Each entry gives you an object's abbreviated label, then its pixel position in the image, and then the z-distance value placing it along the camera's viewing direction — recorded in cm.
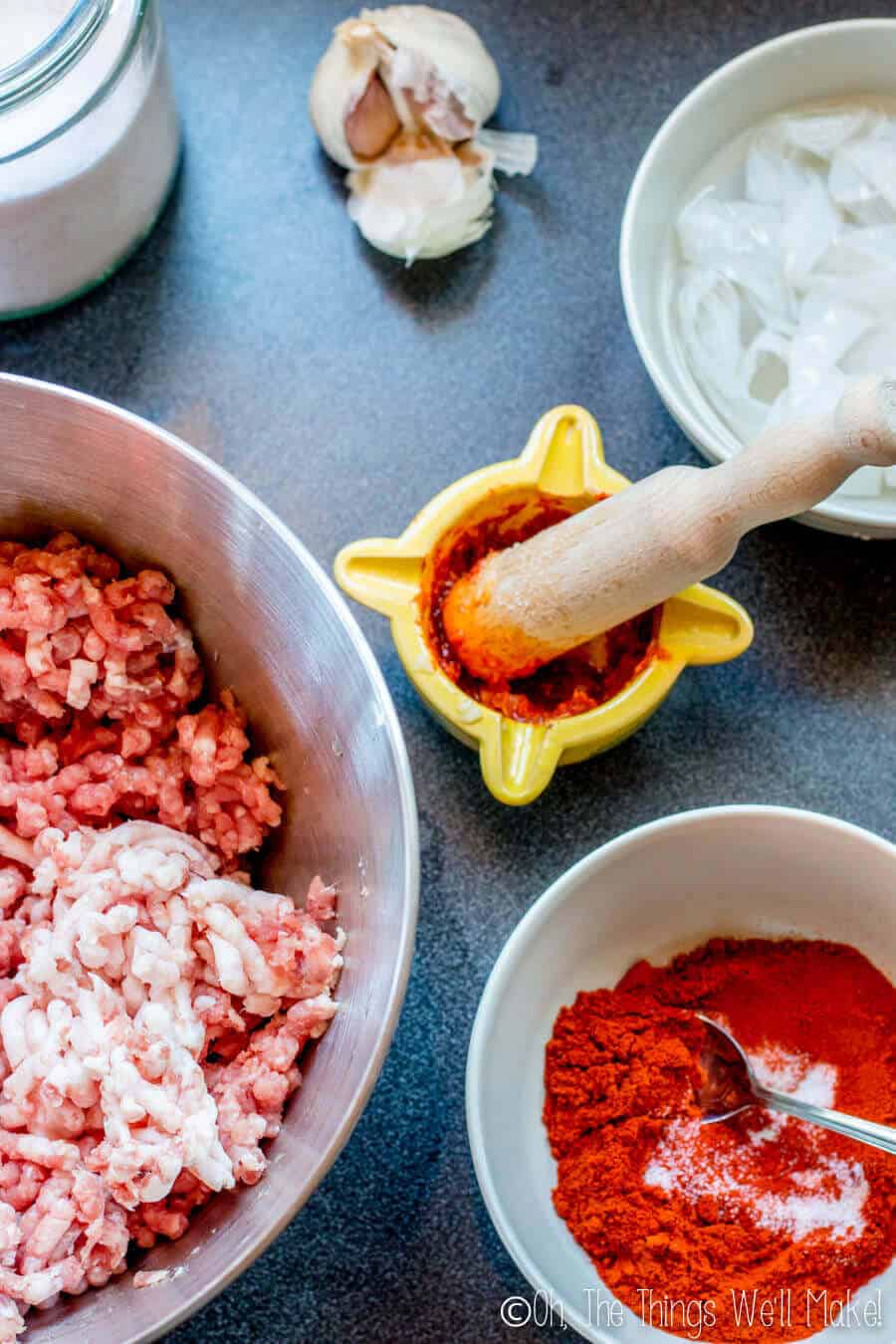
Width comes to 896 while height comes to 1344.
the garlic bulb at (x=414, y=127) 60
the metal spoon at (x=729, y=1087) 56
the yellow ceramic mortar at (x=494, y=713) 56
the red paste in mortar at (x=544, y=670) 58
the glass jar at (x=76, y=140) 54
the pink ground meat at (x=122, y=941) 51
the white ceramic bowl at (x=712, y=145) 58
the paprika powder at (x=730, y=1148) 55
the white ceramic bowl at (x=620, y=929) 55
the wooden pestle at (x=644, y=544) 50
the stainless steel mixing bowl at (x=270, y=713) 50
